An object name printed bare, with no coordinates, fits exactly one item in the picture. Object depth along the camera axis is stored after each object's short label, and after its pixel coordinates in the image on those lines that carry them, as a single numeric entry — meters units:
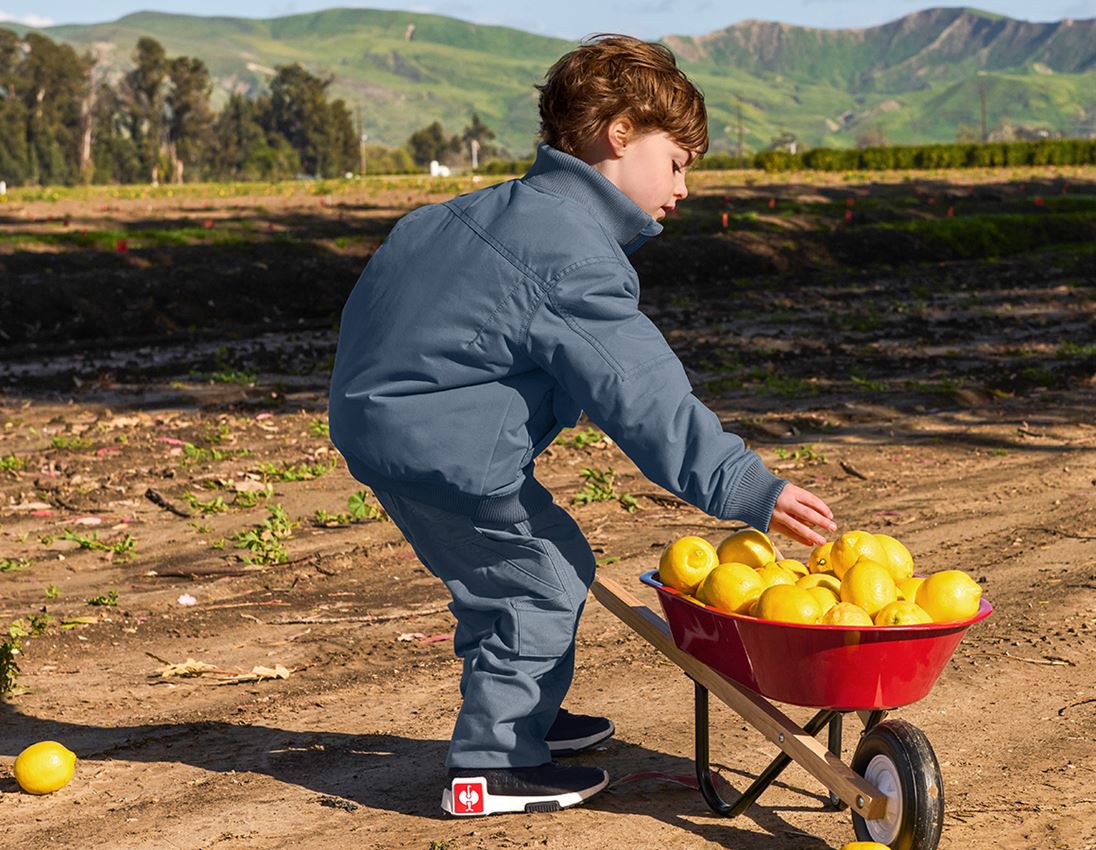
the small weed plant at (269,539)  6.91
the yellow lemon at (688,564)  3.58
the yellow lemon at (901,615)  3.21
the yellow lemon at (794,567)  3.67
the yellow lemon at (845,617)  3.17
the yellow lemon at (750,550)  3.67
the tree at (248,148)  134.62
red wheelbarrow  3.17
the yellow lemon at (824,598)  3.31
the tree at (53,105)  127.12
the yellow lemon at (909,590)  3.48
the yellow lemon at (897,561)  3.62
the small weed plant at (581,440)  9.32
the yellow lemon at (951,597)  3.31
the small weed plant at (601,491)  7.80
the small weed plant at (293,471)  8.73
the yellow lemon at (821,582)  3.53
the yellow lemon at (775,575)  3.52
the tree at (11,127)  125.81
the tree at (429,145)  173.00
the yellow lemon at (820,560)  3.74
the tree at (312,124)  146.50
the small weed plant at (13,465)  9.15
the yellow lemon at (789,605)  3.24
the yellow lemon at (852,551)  3.62
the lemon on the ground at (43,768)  4.11
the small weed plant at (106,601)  6.22
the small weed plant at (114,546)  7.13
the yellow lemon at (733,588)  3.42
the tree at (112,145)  128.75
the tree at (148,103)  127.19
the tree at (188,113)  128.50
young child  3.28
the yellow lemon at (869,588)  3.35
